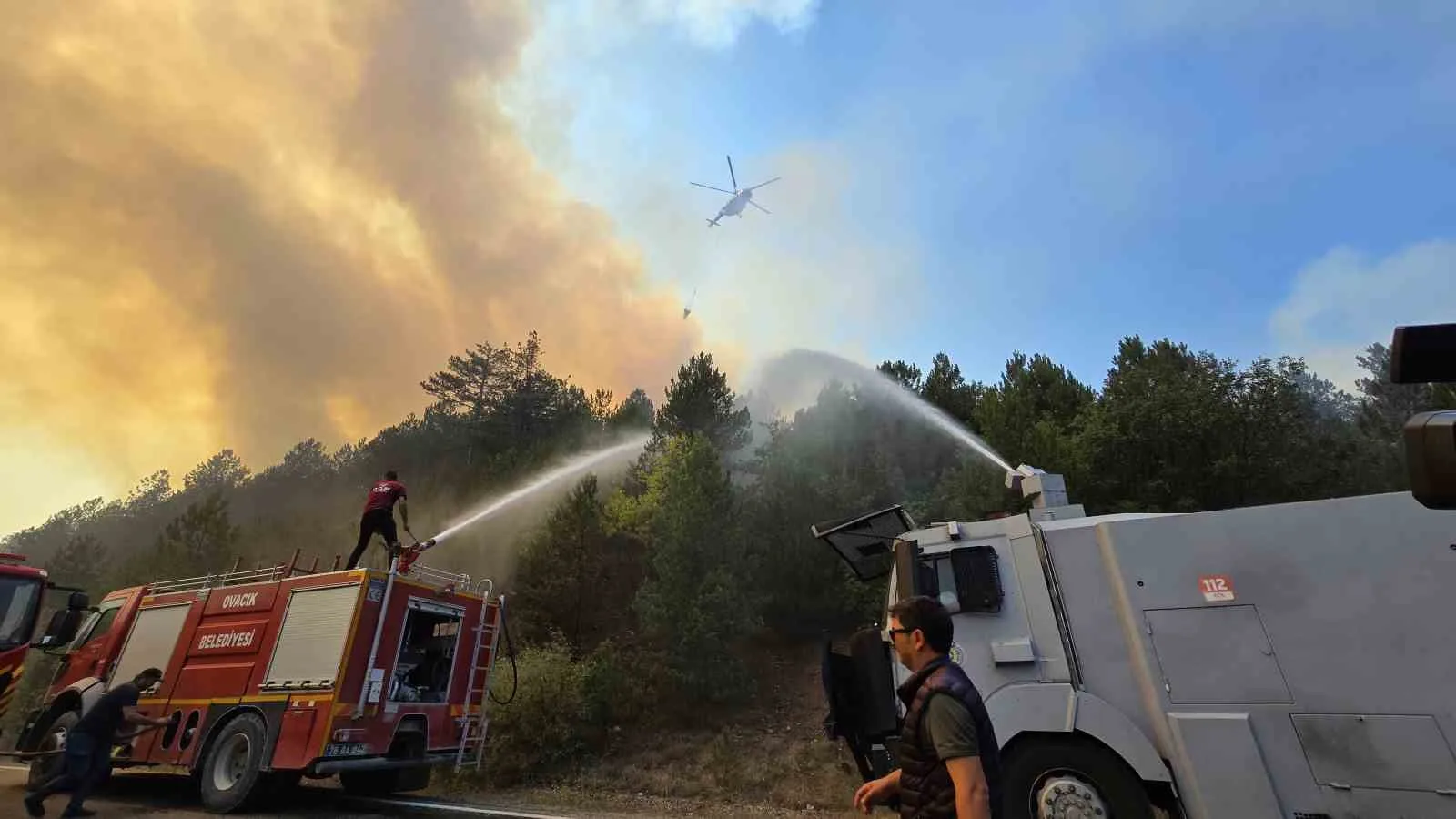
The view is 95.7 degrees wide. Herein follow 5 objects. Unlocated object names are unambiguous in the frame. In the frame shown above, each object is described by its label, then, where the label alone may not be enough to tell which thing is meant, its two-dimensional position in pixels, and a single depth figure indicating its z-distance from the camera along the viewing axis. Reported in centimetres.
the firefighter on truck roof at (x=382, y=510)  1192
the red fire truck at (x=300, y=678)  853
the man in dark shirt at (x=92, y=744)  768
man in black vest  289
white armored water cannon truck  485
